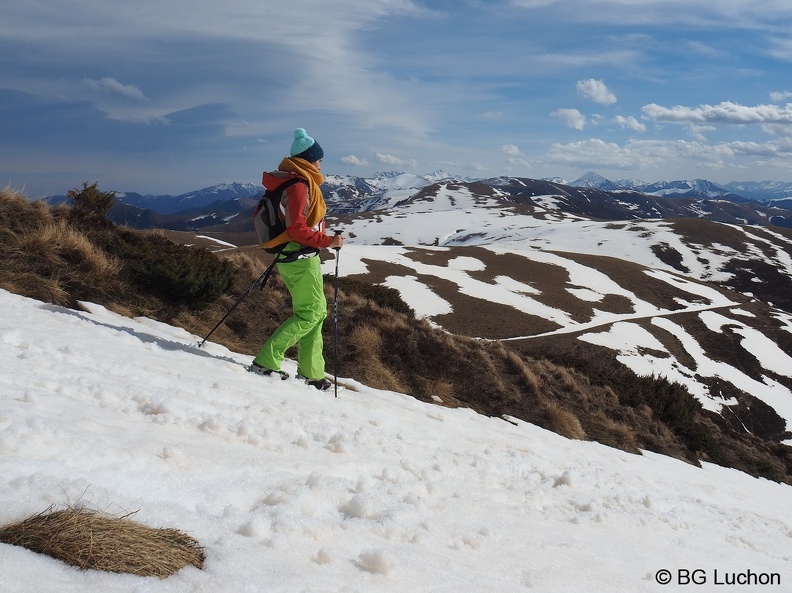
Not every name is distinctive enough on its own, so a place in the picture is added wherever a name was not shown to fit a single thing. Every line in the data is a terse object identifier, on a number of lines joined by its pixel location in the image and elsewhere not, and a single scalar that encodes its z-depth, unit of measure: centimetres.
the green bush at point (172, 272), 1118
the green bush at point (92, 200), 1393
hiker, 734
